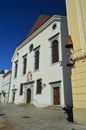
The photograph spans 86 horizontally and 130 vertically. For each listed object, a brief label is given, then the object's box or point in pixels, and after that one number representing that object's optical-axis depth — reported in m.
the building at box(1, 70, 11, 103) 20.35
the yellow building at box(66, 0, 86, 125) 5.15
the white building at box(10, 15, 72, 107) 9.61
